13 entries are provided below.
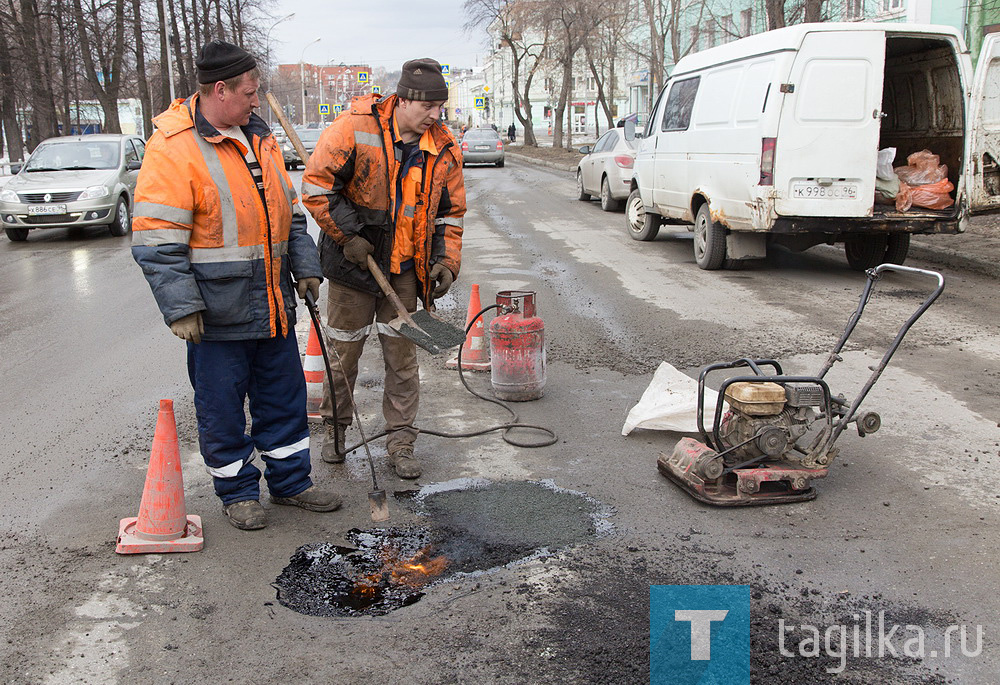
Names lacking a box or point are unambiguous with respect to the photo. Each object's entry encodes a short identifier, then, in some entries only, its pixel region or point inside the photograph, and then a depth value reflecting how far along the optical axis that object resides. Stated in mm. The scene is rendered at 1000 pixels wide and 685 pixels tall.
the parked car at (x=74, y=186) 13969
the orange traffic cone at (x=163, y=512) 3643
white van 8672
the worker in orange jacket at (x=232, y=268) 3484
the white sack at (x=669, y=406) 4945
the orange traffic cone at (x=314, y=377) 5410
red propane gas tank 5496
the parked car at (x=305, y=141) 34469
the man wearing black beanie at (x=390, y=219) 4156
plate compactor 3973
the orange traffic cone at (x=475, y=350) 6441
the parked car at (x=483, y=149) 34781
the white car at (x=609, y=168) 16656
